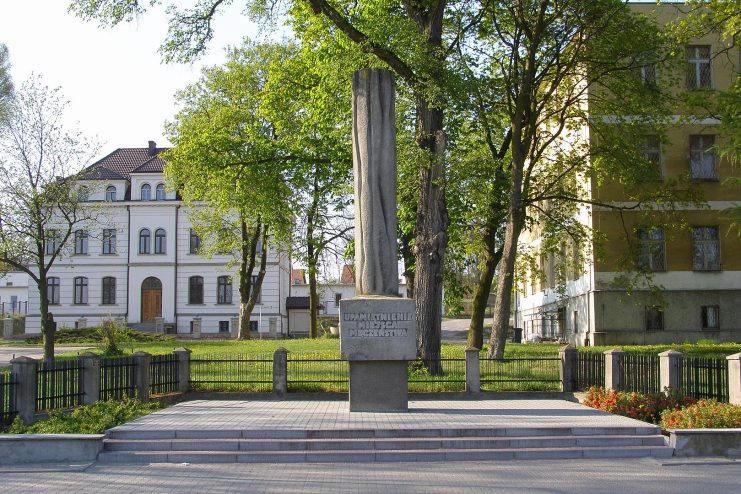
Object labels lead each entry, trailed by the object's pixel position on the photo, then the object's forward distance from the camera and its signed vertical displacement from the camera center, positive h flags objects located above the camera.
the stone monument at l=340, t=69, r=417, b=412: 15.04 +0.73
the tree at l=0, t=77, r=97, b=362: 31.03 +4.39
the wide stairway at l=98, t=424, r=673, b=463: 12.12 -1.82
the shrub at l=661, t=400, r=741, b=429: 12.88 -1.54
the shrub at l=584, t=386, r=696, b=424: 14.58 -1.52
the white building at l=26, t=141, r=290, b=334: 57.84 +2.94
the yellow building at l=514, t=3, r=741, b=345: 34.34 +2.23
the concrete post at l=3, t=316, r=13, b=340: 56.47 -0.47
